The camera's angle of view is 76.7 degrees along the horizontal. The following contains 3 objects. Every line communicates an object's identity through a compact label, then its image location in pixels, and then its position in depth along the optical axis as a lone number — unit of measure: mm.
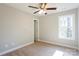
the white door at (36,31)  3686
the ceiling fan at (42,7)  1881
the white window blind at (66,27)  2590
